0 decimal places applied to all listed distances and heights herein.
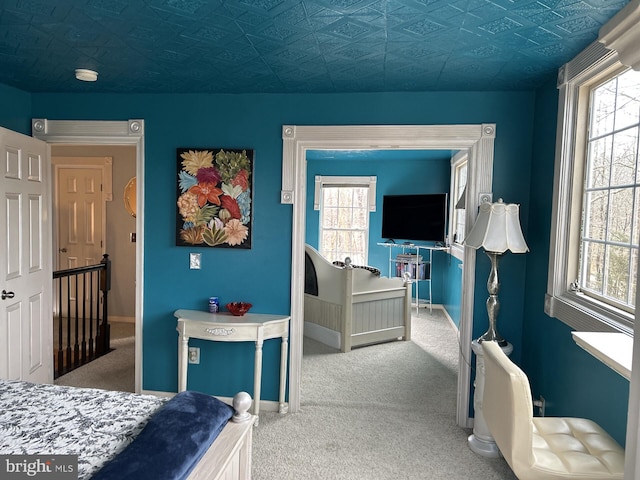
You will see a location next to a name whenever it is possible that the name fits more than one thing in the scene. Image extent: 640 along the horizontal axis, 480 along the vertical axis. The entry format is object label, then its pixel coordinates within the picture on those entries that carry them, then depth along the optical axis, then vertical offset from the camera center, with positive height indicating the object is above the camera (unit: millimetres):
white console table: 2941 -777
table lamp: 2561 -41
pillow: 4777 -553
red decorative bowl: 3094 -645
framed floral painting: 3150 +153
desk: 6434 -615
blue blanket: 1325 -766
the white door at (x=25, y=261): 2861 -352
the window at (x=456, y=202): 5727 +290
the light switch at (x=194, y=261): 3240 -336
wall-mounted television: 6086 +62
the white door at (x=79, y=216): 5625 -53
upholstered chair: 1604 -866
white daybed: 4668 -939
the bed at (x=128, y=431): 1396 -789
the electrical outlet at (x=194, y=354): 3270 -1029
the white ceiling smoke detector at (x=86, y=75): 2668 +847
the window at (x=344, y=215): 6973 +68
